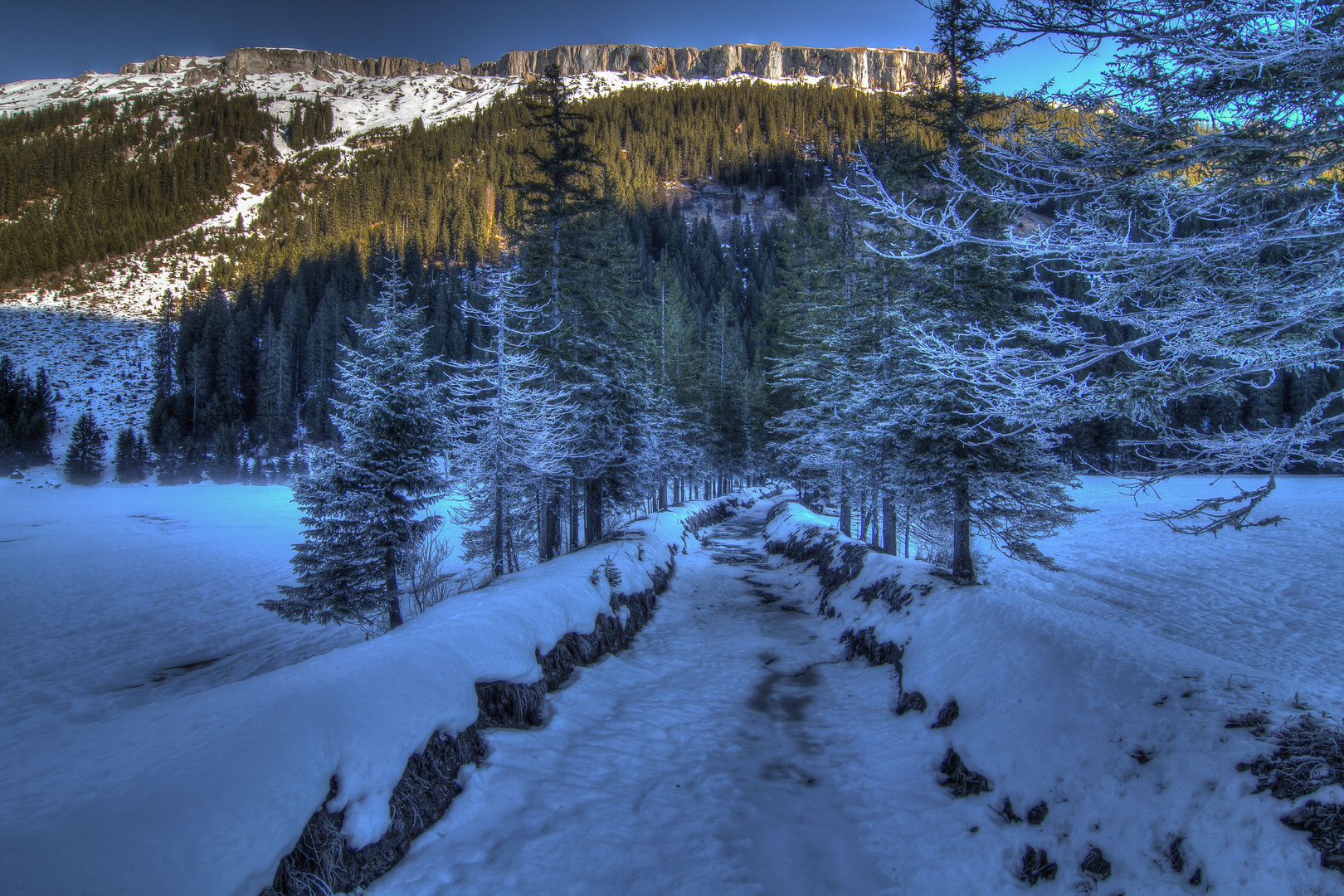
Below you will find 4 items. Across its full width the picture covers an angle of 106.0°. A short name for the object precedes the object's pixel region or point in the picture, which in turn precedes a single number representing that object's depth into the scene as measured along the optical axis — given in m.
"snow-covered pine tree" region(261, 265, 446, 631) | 11.04
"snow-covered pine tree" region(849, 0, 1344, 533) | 3.18
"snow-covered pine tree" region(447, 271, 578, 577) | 13.10
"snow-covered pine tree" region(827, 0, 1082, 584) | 8.63
